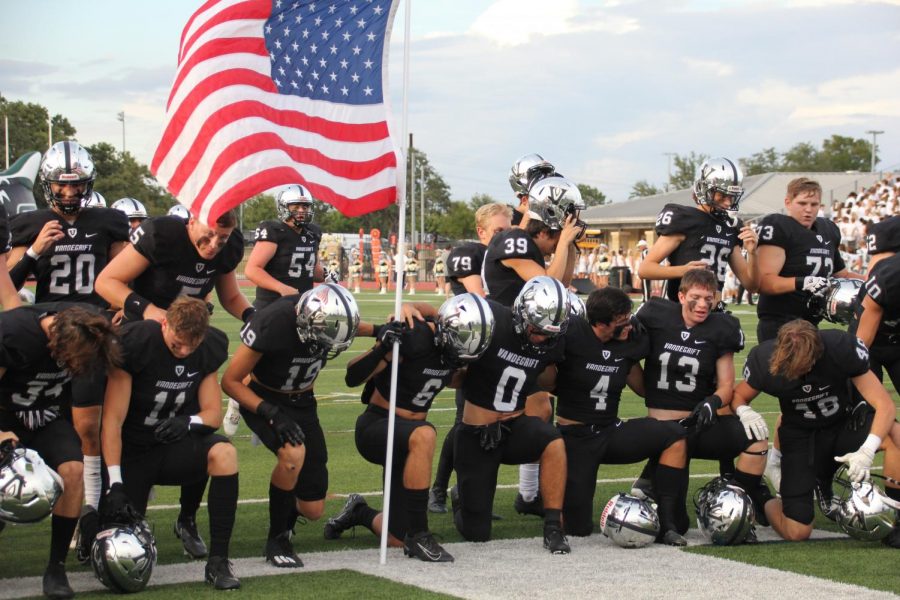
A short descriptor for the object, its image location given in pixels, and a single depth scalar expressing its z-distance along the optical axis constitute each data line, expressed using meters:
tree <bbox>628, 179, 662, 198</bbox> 88.19
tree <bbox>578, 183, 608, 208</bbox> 92.47
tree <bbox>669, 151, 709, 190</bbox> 81.52
